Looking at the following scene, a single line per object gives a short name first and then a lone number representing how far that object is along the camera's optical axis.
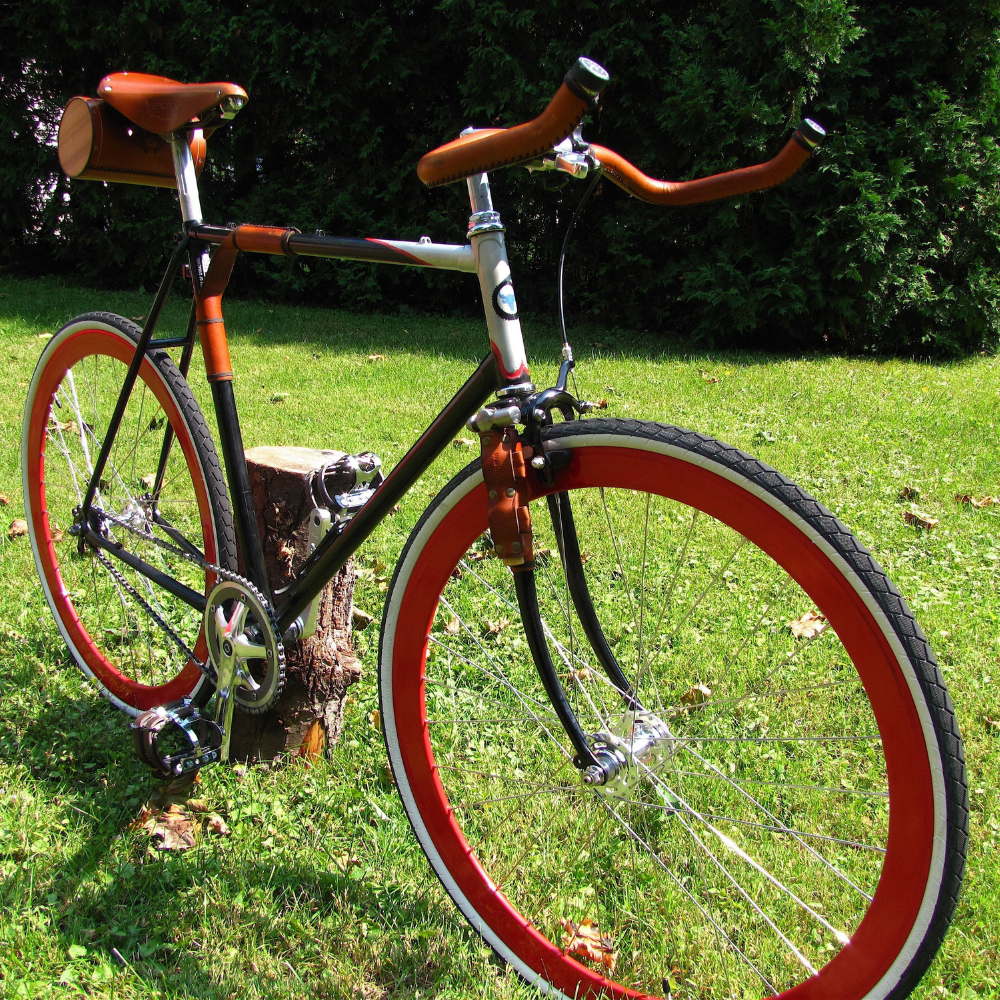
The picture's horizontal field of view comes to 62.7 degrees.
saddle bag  1.95
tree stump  2.15
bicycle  1.15
